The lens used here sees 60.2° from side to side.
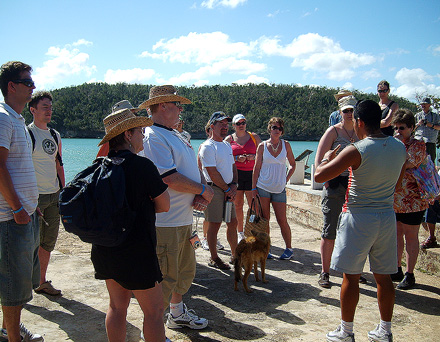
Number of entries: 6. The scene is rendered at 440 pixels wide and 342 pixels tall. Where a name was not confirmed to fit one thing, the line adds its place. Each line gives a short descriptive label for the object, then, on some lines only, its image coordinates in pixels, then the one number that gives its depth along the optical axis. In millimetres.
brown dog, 4270
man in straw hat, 3025
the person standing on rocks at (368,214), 2961
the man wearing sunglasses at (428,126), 8062
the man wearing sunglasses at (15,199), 2715
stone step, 4855
